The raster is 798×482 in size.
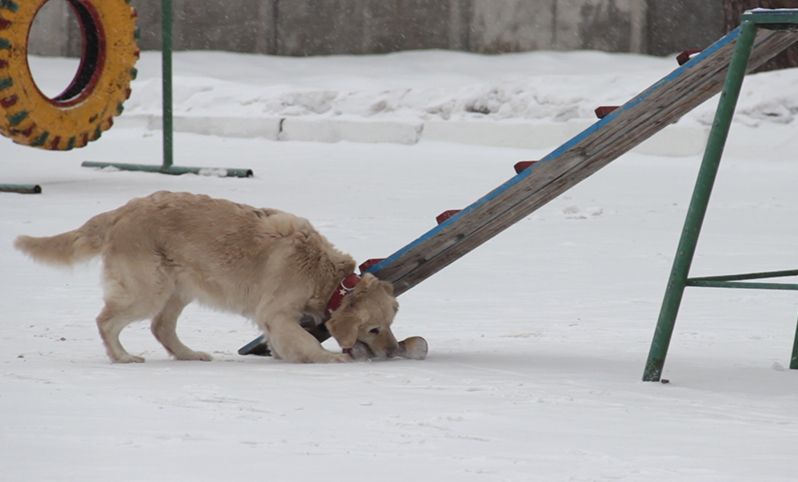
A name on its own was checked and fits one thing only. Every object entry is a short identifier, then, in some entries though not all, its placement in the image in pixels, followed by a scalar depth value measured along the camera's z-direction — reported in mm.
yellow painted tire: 25187
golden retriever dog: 11781
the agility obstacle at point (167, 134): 27234
